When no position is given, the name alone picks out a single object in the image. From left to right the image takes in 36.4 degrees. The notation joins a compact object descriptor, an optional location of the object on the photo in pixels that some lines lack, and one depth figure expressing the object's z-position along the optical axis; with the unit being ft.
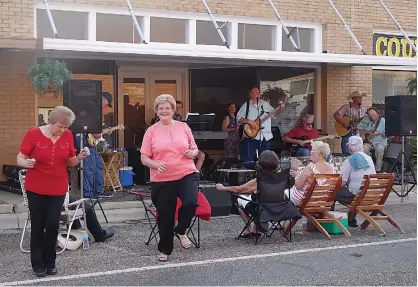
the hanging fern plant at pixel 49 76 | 32.22
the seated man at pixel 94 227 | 24.41
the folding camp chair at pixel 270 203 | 24.36
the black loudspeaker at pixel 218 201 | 30.63
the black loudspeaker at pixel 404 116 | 35.63
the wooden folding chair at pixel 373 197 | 26.66
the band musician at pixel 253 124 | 41.16
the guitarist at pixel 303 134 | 42.83
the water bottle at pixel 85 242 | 23.72
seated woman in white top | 25.96
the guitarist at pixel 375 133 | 43.11
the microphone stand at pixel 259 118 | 41.24
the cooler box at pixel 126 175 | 37.96
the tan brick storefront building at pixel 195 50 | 35.94
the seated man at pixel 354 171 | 27.55
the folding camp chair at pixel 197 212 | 23.26
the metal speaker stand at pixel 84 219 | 23.90
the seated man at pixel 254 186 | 24.48
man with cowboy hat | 43.73
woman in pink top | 20.98
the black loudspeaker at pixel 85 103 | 27.73
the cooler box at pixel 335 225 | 26.63
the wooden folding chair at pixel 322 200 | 25.72
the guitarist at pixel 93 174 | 32.83
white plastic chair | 22.99
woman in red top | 19.19
